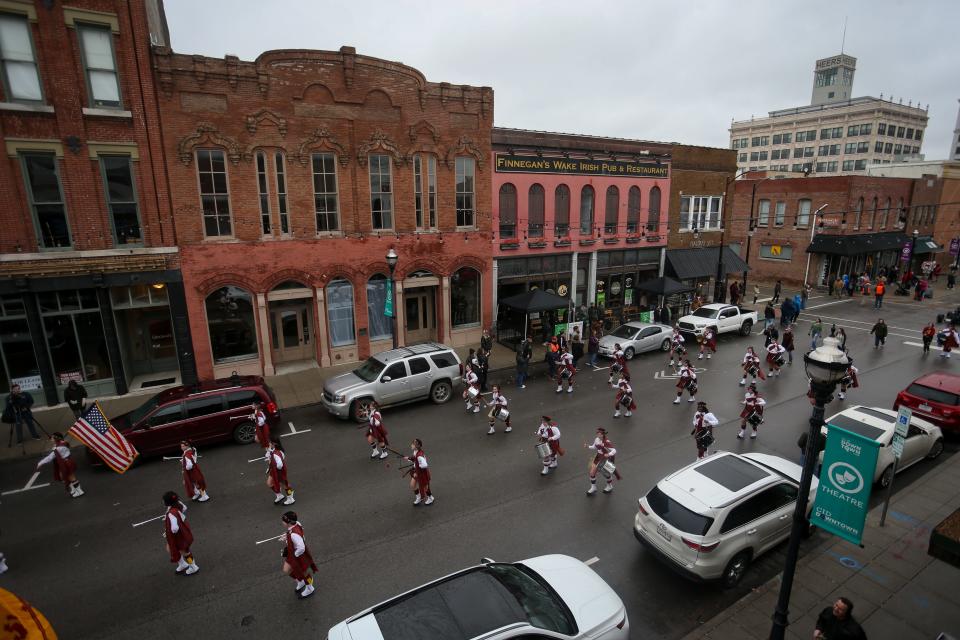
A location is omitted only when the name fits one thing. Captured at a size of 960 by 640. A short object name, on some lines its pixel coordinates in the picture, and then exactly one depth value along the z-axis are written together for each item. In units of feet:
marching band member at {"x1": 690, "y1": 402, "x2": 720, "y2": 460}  39.86
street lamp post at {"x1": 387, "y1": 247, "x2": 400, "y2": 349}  57.44
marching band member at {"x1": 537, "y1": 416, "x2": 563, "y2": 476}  39.34
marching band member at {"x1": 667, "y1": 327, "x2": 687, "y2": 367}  67.56
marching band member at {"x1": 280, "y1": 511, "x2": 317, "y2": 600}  26.63
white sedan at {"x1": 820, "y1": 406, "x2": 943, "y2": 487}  37.11
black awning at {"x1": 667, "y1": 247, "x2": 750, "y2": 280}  96.68
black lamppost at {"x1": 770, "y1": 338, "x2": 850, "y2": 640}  19.77
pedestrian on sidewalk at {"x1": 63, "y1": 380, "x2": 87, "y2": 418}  49.73
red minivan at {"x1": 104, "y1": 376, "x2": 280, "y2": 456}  42.37
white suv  26.61
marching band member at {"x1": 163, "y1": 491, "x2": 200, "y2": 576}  28.19
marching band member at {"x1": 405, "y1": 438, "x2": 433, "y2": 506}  34.88
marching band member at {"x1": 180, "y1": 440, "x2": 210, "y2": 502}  35.37
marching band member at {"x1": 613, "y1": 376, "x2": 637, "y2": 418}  50.74
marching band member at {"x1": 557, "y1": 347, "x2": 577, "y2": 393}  58.70
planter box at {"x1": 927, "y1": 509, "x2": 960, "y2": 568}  19.69
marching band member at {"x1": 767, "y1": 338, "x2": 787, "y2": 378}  63.72
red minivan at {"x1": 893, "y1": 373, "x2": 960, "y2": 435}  44.37
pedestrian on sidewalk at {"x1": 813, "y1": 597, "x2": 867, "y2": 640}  19.67
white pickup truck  79.92
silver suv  50.50
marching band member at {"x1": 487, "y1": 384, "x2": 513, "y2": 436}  47.80
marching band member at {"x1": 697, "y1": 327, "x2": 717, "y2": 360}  71.51
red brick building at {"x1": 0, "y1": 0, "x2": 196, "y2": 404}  49.06
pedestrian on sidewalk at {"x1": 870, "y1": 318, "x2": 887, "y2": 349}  73.26
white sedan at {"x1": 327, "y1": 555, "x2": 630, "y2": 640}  18.99
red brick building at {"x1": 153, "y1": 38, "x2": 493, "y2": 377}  57.06
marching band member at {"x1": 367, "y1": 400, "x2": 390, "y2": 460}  42.32
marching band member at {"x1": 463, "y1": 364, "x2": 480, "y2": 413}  52.26
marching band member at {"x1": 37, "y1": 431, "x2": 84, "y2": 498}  36.86
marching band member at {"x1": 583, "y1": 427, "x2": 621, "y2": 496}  36.86
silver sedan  70.95
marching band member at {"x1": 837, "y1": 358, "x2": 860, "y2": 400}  55.94
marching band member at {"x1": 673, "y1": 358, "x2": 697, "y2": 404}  53.93
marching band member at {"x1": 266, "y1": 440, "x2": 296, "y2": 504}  35.04
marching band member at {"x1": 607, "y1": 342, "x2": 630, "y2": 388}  57.82
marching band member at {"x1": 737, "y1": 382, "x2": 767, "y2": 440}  45.19
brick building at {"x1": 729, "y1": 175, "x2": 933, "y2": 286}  122.62
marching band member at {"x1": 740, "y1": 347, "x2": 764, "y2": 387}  58.65
